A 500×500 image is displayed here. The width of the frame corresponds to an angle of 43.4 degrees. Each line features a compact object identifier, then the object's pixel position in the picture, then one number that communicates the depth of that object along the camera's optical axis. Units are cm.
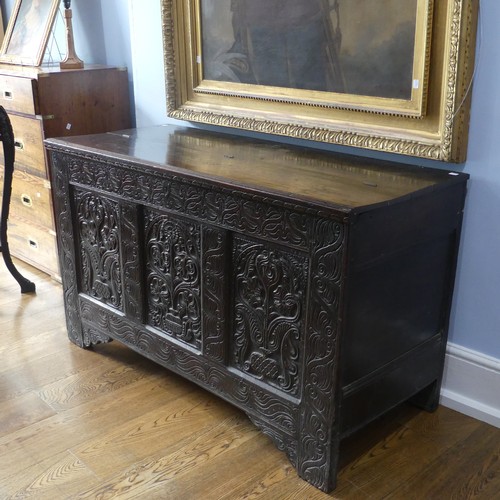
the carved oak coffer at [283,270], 156
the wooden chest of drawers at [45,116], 279
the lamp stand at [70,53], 293
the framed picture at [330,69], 174
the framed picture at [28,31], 299
